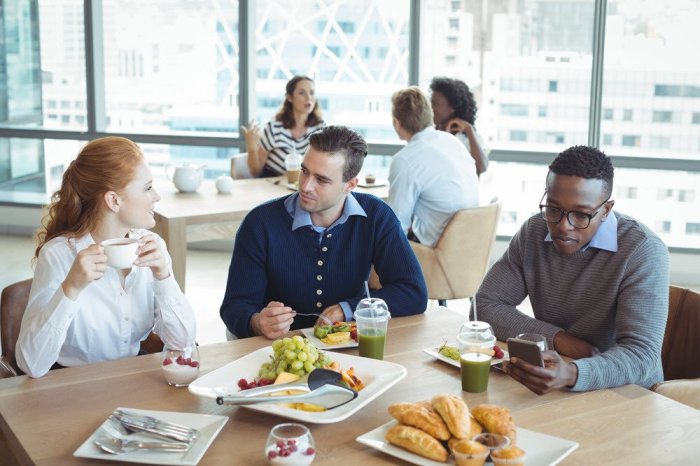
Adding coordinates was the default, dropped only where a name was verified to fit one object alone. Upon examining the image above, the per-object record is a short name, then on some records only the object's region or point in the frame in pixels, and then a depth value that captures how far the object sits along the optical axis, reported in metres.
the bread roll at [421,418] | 1.69
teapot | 4.57
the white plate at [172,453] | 1.68
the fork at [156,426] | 1.75
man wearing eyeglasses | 2.27
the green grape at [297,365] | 1.98
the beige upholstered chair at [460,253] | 4.02
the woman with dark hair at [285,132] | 5.27
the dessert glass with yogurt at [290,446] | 1.61
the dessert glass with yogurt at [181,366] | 2.04
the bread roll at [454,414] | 1.67
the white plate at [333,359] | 1.82
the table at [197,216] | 4.04
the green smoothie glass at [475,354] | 2.02
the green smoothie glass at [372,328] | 2.19
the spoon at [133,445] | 1.71
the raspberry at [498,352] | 2.21
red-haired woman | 2.36
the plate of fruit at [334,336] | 2.29
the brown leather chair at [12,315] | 2.39
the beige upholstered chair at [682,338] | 2.43
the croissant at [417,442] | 1.66
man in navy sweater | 2.69
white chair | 5.32
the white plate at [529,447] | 1.67
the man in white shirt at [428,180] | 4.12
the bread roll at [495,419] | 1.70
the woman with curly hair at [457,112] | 5.02
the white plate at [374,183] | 4.72
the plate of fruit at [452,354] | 2.18
